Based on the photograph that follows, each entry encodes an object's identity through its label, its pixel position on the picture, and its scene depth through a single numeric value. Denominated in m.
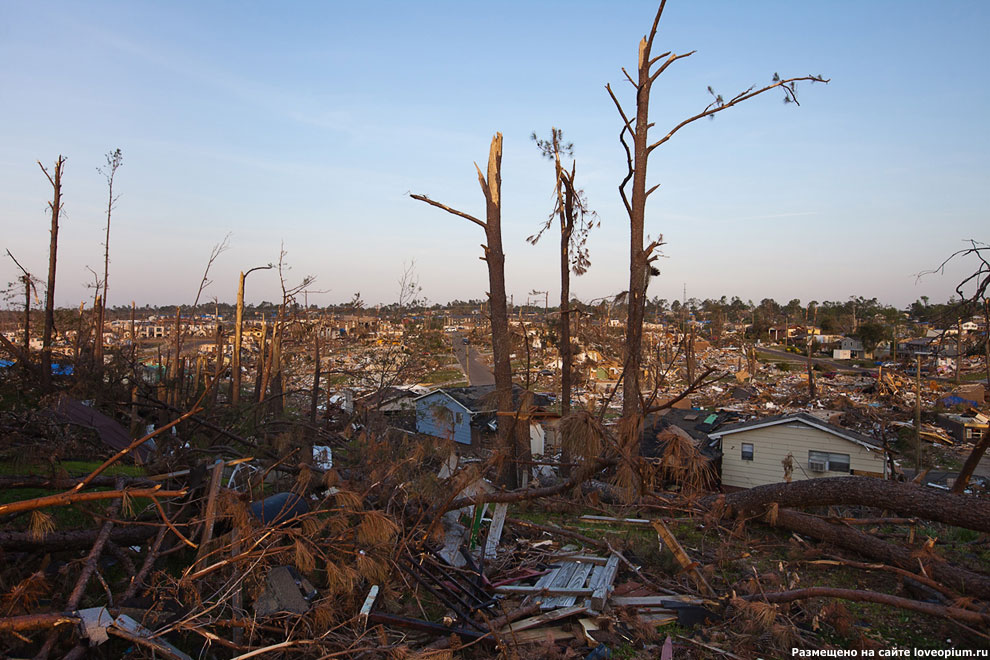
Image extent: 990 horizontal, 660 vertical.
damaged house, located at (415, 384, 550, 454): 19.61
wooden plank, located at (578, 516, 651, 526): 7.50
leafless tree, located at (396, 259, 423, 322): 18.02
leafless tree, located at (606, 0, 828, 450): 7.87
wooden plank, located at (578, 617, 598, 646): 4.54
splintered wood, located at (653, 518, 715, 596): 5.34
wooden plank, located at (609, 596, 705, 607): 5.08
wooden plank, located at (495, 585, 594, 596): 5.12
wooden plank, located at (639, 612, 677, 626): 4.86
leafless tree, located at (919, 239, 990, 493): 6.61
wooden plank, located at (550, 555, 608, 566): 5.90
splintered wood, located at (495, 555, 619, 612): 4.99
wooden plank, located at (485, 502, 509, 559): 6.09
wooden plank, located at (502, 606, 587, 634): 4.65
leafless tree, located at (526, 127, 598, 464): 12.97
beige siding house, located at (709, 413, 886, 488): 15.10
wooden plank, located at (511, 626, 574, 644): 4.54
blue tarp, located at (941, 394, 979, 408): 31.11
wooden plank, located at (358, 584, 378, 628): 4.02
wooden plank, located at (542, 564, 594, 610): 4.96
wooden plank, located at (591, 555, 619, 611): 4.91
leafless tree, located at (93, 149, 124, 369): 15.59
